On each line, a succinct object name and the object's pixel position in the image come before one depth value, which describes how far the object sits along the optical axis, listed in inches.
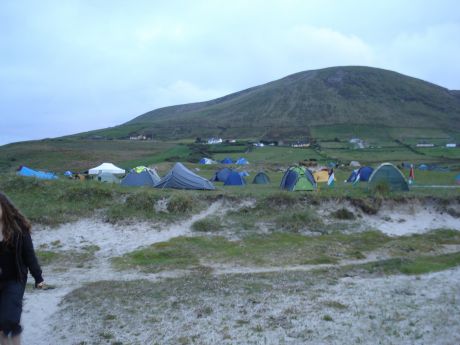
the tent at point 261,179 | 1434.5
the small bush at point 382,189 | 933.1
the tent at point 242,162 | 2490.7
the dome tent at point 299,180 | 1066.1
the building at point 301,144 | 3826.8
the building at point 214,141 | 4169.8
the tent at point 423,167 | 2075.5
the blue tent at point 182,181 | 1063.0
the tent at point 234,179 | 1346.0
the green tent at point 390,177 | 1058.1
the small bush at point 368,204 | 885.8
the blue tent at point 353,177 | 1466.9
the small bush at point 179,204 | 847.7
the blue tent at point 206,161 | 2547.2
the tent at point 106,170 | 1884.8
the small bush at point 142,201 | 854.5
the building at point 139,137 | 5221.5
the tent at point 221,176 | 1534.7
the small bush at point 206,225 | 795.4
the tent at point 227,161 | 2640.3
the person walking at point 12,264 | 235.9
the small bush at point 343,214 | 860.6
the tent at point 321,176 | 1355.7
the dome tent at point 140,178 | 1165.1
